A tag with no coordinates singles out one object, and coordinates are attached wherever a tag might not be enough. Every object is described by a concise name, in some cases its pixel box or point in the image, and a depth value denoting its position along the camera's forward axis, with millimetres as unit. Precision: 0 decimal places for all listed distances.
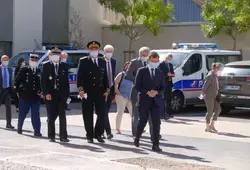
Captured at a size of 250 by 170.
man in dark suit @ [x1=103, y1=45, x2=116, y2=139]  12844
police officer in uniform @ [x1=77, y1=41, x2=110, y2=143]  12234
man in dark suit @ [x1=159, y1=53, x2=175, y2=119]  17094
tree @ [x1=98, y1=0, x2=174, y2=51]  28594
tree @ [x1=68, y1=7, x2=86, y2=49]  31672
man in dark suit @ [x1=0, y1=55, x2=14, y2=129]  15203
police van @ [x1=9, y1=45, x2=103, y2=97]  22422
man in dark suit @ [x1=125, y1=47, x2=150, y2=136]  12672
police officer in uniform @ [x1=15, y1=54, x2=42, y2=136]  13594
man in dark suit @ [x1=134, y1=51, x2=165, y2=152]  11406
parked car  17781
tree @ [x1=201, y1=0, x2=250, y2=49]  25239
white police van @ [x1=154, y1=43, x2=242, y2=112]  18922
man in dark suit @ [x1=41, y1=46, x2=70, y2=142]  12508
